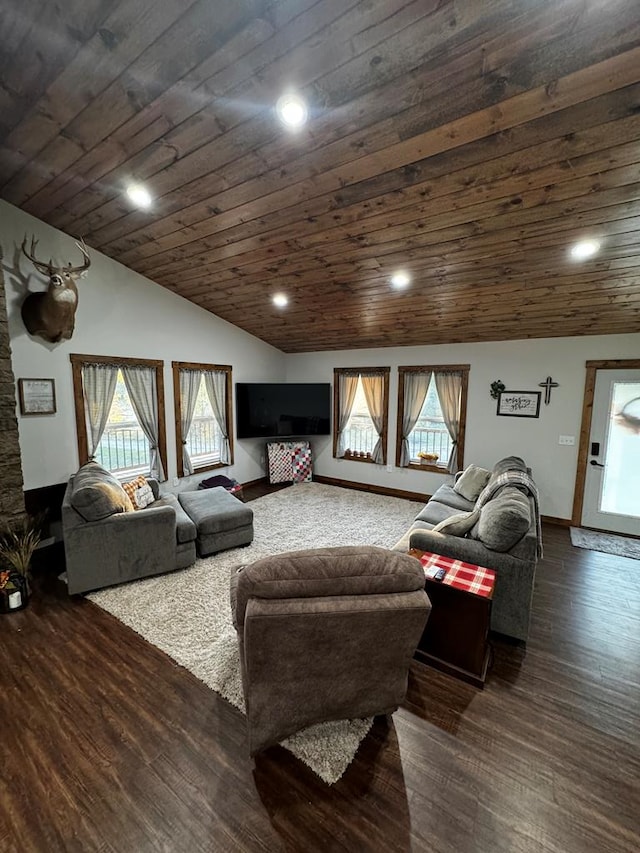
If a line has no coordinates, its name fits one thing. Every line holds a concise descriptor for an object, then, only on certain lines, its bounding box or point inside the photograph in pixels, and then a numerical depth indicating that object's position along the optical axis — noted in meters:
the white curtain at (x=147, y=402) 4.57
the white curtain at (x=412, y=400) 5.66
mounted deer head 3.42
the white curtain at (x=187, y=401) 5.20
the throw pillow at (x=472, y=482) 4.31
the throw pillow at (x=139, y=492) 3.76
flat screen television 6.11
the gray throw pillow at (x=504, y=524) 2.45
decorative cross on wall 4.68
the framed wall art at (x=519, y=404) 4.82
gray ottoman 3.71
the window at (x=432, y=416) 5.40
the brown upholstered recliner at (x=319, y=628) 1.52
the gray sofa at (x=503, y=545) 2.46
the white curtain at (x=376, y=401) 6.07
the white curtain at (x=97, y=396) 4.12
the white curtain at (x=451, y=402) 5.40
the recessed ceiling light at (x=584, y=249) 2.72
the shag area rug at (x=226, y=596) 1.87
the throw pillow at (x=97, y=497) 2.97
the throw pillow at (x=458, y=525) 2.79
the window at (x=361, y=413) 6.08
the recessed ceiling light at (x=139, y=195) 2.79
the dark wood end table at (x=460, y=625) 2.18
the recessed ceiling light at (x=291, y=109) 1.85
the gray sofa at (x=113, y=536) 2.97
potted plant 2.81
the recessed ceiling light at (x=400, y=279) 3.55
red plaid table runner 2.23
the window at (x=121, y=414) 4.09
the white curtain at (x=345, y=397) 6.38
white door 4.28
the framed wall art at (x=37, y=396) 3.58
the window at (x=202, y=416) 5.18
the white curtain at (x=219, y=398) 5.61
